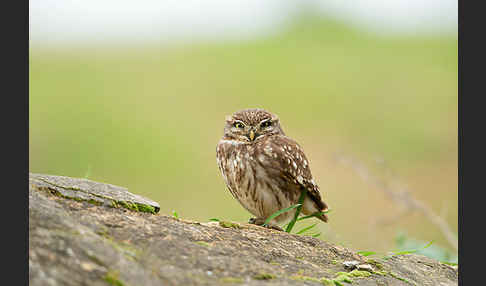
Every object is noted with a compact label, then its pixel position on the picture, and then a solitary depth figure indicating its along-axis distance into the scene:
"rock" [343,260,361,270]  7.06
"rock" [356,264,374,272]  7.04
